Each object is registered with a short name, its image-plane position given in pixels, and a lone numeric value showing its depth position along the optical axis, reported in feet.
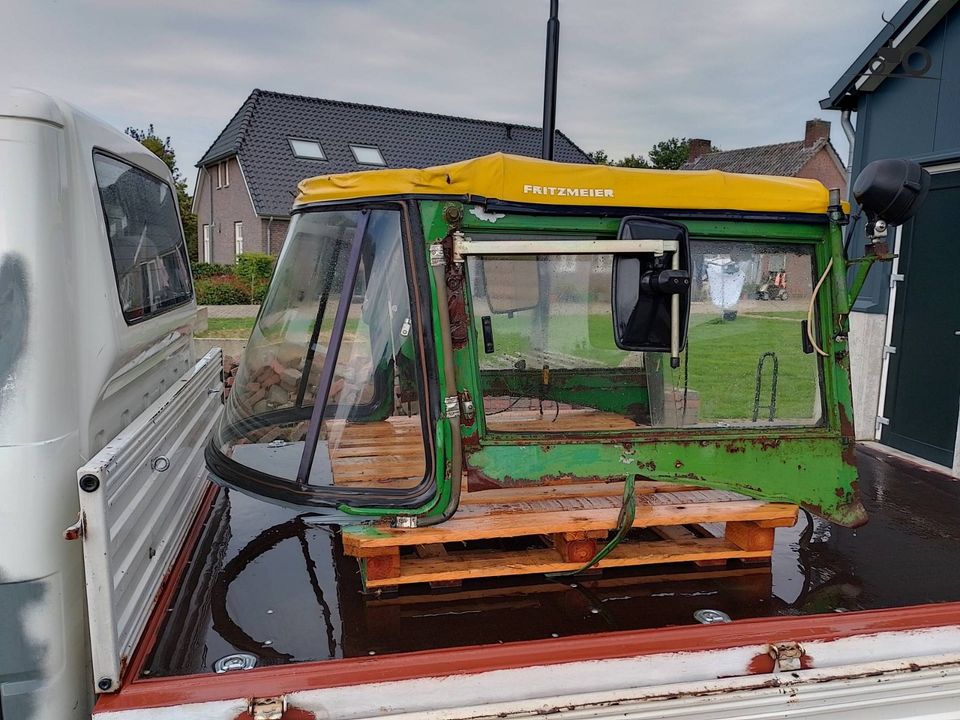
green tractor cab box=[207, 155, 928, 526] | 8.02
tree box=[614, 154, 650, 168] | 133.96
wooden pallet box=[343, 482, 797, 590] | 8.48
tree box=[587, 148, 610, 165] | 124.32
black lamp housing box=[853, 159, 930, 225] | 8.18
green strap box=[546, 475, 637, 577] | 8.62
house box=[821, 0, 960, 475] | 17.53
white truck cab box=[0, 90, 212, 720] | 6.14
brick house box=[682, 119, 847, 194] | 104.17
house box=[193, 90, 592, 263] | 71.92
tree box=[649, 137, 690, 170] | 149.89
